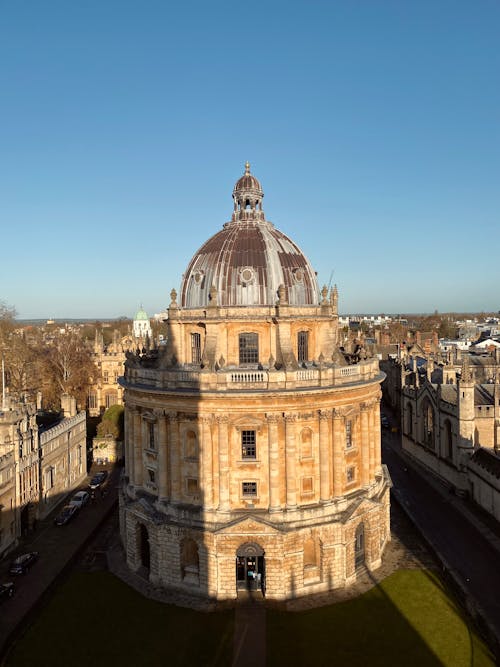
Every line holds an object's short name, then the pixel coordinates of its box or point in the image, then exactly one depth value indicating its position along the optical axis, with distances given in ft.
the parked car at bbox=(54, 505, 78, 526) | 152.56
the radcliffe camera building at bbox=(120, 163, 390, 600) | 112.47
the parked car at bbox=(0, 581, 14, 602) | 111.86
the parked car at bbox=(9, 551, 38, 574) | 122.93
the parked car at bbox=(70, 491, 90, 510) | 163.23
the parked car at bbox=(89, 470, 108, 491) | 183.36
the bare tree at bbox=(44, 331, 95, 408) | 283.38
